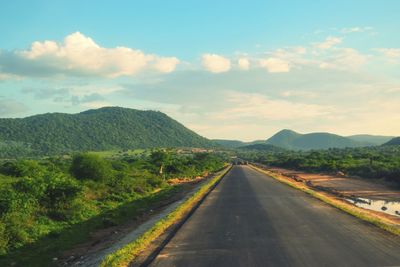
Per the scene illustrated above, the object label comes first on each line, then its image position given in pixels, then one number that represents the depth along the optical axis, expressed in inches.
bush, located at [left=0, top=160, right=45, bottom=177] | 1448.1
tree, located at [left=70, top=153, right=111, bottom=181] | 1502.2
